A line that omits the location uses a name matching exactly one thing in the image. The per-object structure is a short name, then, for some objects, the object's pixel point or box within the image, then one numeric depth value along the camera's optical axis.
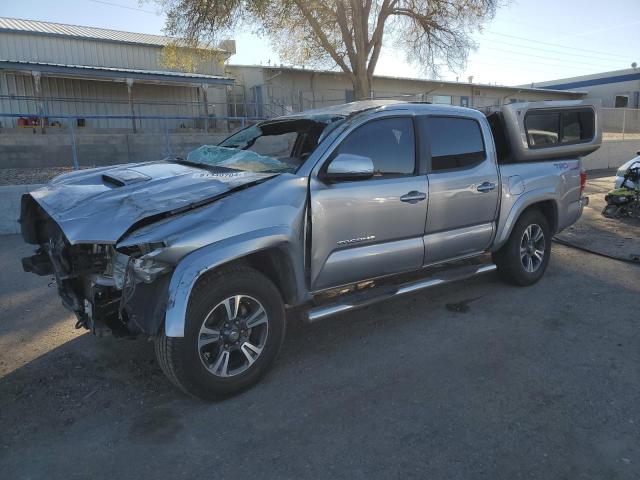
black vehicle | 9.33
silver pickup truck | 3.05
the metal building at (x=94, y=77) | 19.83
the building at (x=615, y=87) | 43.38
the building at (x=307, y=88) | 23.12
